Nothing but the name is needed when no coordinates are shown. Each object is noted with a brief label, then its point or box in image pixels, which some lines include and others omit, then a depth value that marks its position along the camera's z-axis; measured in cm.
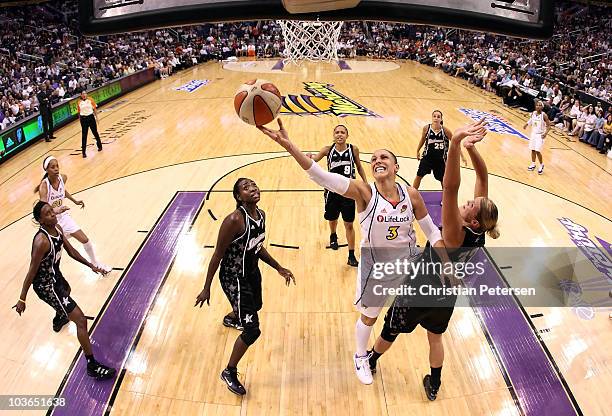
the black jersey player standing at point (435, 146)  725
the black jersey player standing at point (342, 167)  581
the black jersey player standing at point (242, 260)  375
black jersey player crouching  395
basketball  364
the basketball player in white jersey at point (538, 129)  912
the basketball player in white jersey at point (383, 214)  355
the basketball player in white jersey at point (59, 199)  541
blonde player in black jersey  303
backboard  227
